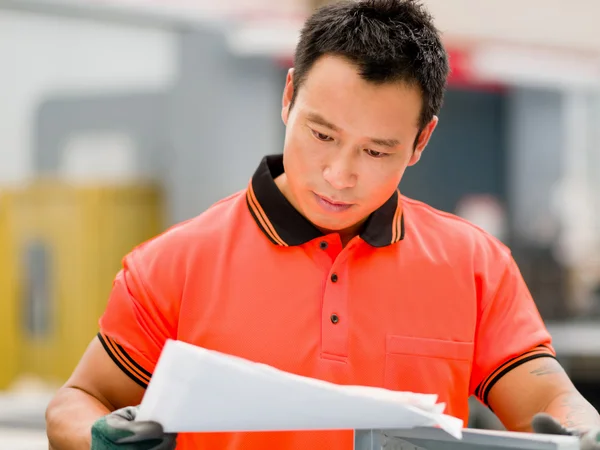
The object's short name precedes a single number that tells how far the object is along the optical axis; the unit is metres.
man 3.08
